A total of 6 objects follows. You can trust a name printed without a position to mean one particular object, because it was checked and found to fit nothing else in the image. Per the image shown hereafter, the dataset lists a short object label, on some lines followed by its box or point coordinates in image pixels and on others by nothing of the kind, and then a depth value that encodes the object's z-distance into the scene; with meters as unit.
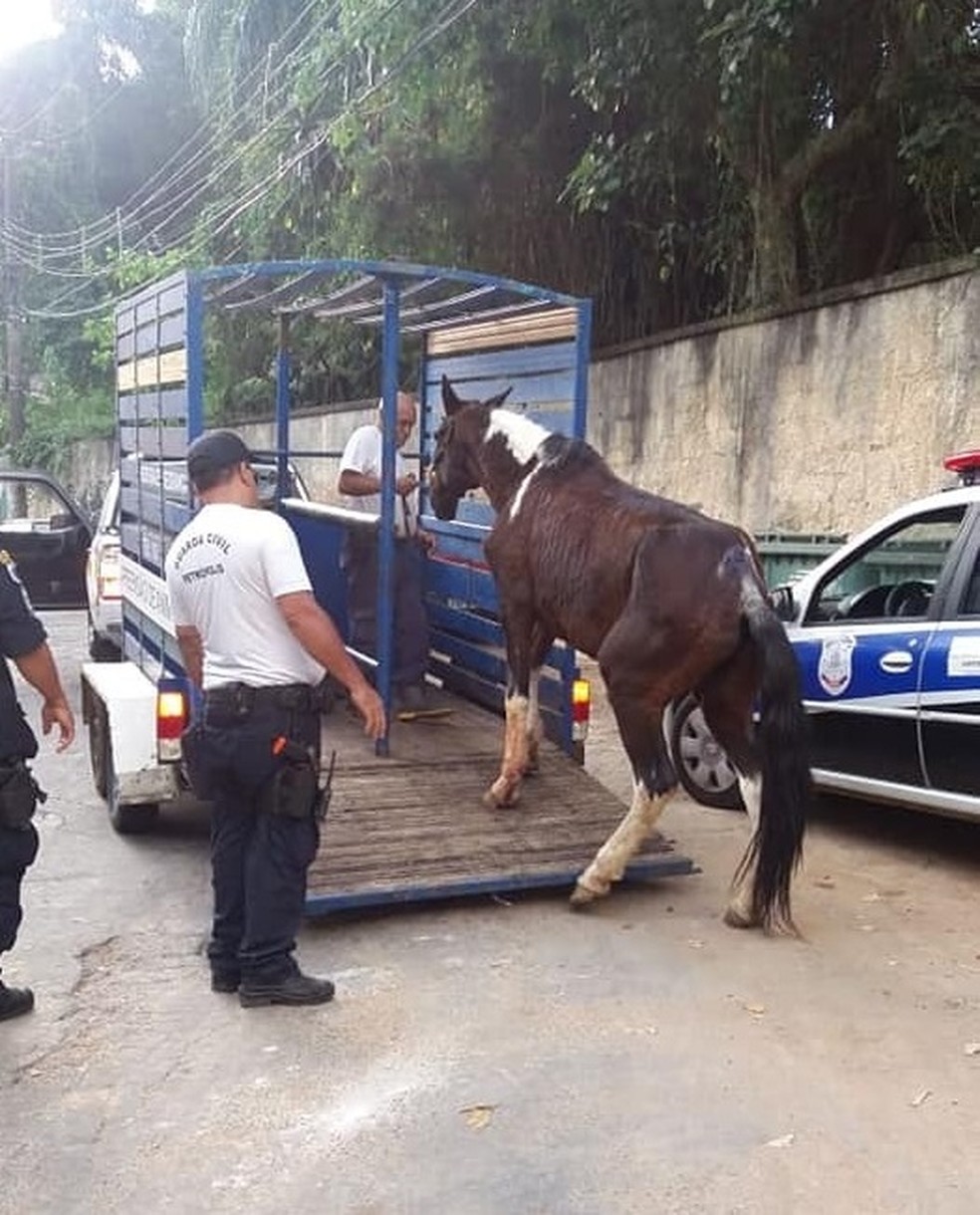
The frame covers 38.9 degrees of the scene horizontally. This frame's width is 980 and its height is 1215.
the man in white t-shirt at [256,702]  4.60
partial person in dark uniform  4.54
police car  5.98
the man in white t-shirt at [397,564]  7.47
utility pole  30.45
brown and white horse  5.27
